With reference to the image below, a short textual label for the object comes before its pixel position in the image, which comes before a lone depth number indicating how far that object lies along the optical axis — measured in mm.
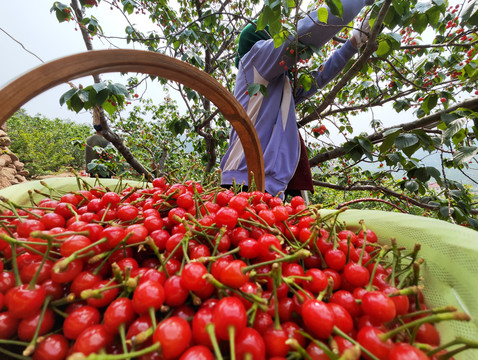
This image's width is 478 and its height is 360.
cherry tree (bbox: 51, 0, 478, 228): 986
